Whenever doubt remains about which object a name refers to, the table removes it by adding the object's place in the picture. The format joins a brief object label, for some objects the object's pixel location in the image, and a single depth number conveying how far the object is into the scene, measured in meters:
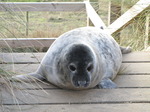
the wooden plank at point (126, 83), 4.02
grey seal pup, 3.64
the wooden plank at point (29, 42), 5.58
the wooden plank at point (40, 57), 4.90
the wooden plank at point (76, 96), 3.66
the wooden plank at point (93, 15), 6.55
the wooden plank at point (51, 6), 7.06
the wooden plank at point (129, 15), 5.61
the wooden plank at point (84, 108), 3.45
